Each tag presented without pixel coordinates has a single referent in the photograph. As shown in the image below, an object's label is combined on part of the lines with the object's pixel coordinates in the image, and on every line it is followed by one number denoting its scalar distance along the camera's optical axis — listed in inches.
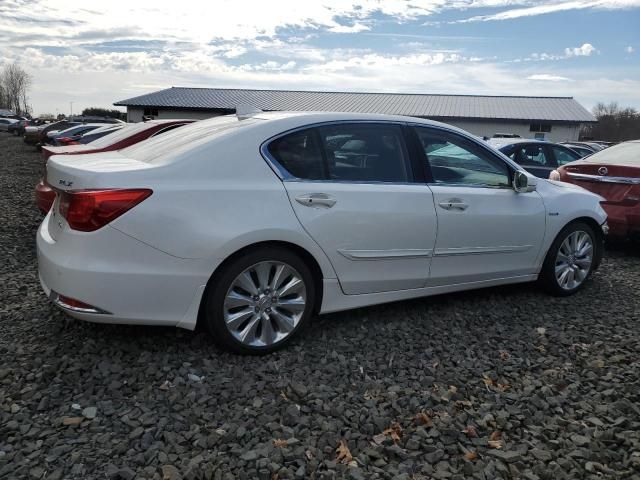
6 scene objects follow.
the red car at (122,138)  287.7
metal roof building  1950.1
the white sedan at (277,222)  121.4
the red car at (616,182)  252.5
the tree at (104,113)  2799.2
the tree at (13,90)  4708.7
